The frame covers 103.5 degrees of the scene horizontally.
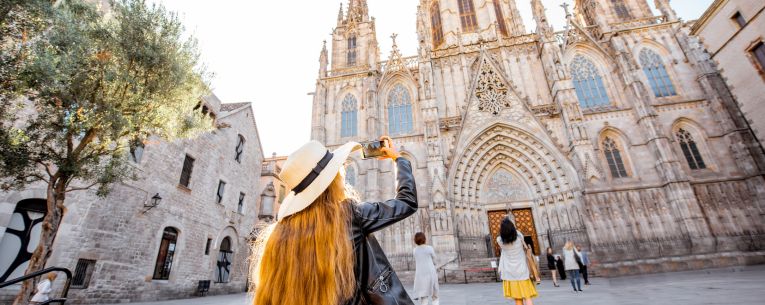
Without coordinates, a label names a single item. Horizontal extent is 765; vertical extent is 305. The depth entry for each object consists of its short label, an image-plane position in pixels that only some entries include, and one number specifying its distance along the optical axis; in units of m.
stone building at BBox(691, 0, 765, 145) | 12.73
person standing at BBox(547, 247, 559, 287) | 11.23
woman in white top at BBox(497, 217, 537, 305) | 4.75
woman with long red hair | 1.30
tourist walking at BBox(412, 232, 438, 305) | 5.64
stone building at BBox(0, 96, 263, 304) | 8.42
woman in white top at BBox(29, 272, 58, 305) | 6.70
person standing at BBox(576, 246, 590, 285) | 10.13
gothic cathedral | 14.66
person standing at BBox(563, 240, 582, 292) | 8.50
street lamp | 10.79
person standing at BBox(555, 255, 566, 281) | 13.28
